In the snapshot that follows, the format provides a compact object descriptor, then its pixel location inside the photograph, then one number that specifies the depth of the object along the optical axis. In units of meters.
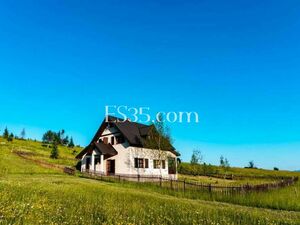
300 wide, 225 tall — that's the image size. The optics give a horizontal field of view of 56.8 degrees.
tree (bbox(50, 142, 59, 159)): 65.06
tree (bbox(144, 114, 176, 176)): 34.91
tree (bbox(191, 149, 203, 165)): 37.00
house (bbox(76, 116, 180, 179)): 37.28
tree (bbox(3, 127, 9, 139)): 93.82
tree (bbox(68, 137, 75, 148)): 120.34
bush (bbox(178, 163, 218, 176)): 51.94
